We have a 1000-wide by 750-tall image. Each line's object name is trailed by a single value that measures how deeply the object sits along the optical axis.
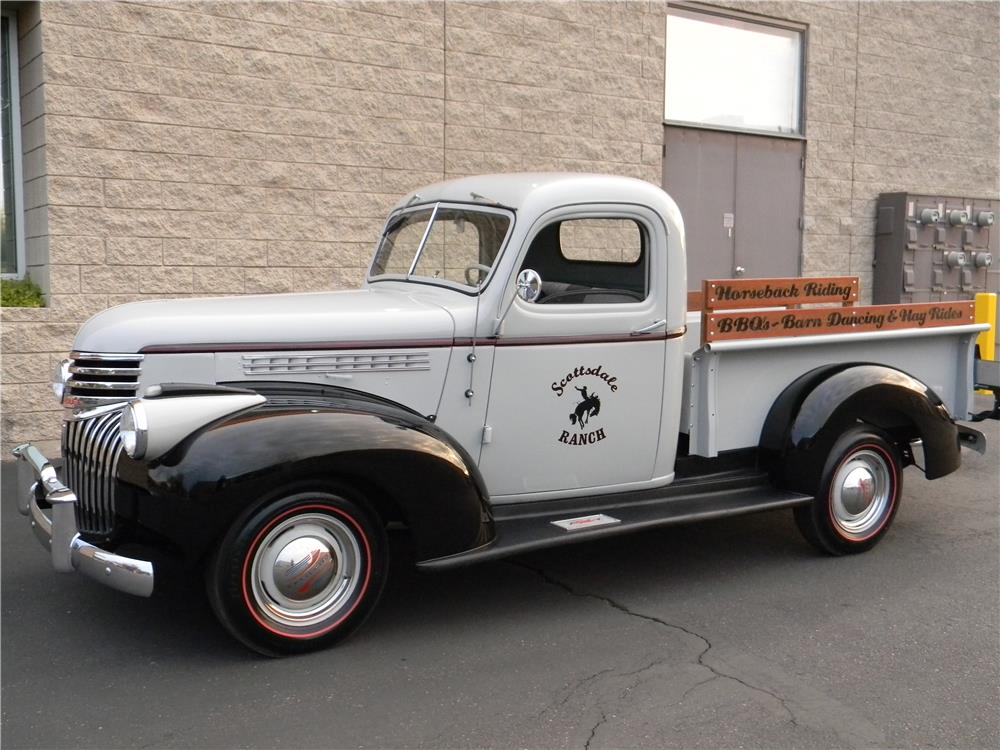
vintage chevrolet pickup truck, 3.71
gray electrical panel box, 11.94
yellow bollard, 7.14
